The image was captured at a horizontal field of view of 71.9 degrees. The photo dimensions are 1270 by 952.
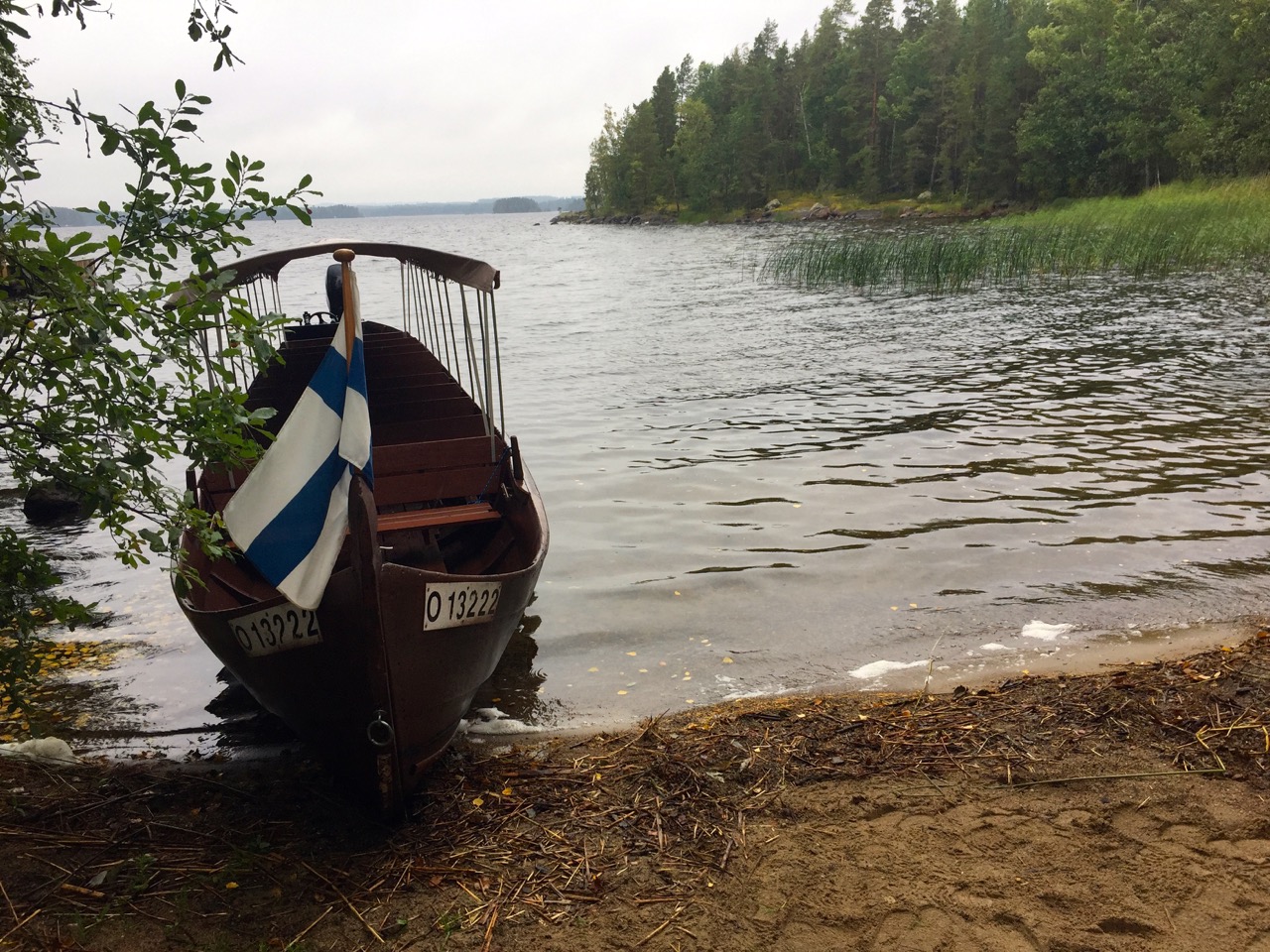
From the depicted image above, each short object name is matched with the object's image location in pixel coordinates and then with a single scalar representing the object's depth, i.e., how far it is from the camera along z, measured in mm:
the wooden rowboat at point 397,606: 3879
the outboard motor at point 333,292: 11449
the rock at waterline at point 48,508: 10023
